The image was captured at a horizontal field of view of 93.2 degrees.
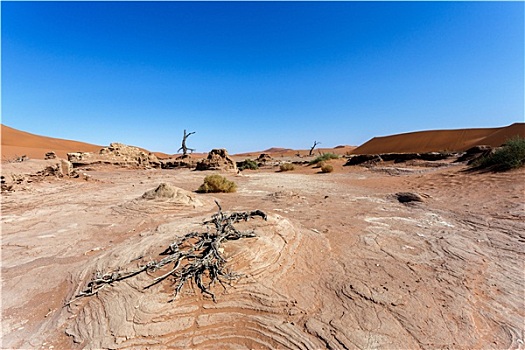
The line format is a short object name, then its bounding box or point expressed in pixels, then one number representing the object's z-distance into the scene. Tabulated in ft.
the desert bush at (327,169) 59.62
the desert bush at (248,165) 76.23
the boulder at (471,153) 55.33
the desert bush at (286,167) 69.77
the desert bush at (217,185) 31.50
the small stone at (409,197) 24.18
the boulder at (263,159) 94.71
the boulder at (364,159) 70.42
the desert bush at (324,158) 80.45
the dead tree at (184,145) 96.61
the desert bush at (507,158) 31.82
